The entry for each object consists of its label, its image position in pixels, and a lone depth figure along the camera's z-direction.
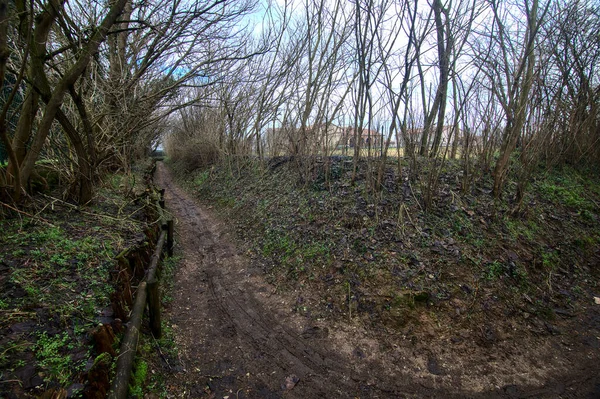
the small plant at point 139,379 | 2.60
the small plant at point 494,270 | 4.21
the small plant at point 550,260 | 4.65
